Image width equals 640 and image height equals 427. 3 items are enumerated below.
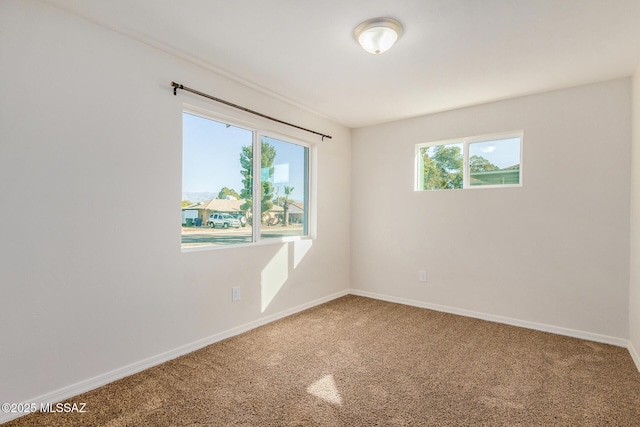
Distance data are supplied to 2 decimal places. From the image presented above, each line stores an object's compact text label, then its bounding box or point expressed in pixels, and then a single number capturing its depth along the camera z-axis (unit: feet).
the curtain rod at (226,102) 8.30
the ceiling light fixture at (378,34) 6.77
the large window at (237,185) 9.20
